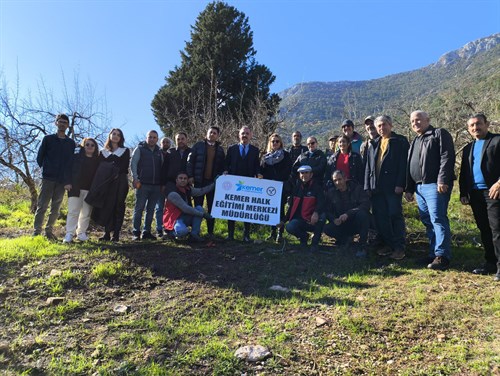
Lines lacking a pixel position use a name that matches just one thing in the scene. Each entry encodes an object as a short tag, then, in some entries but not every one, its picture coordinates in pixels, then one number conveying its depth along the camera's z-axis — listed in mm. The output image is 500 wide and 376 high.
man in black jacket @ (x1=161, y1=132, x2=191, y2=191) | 6684
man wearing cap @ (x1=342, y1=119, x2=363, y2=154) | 6532
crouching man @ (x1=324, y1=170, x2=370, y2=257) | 5875
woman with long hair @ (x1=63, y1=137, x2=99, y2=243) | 6316
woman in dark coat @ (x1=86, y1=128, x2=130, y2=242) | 6297
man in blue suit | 6703
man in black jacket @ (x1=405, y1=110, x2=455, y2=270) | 4887
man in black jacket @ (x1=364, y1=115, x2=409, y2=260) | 5555
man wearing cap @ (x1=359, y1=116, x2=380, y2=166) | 6039
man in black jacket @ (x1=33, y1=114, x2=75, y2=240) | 6328
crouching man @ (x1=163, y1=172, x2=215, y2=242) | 6371
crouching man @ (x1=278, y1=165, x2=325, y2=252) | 6217
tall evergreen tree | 19277
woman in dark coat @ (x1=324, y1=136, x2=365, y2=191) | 6219
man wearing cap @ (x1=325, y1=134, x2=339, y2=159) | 7169
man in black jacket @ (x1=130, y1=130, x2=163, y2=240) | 6633
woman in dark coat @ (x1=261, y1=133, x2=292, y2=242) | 6676
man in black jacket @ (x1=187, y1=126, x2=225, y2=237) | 6631
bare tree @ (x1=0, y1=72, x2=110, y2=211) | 10133
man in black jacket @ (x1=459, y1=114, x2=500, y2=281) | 4438
